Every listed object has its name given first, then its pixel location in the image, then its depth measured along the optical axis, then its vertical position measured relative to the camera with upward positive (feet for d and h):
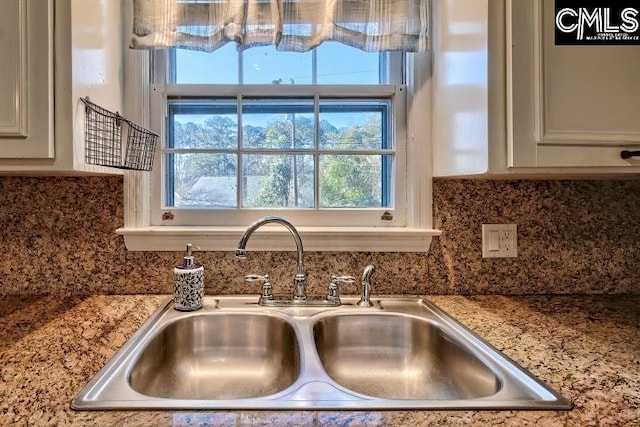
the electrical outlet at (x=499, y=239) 4.27 -0.28
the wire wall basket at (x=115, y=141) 3.38 +0.72
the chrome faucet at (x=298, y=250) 3.75 -0.35
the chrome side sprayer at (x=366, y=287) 3.93 -0.74
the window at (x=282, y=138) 4.56 +0.90
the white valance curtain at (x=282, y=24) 4.01 +1.97
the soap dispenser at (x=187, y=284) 3.70 -0.66
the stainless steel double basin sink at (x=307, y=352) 2.93 -1.19
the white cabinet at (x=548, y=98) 3.06 +0.91
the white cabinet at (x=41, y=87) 2.96 +0.99
